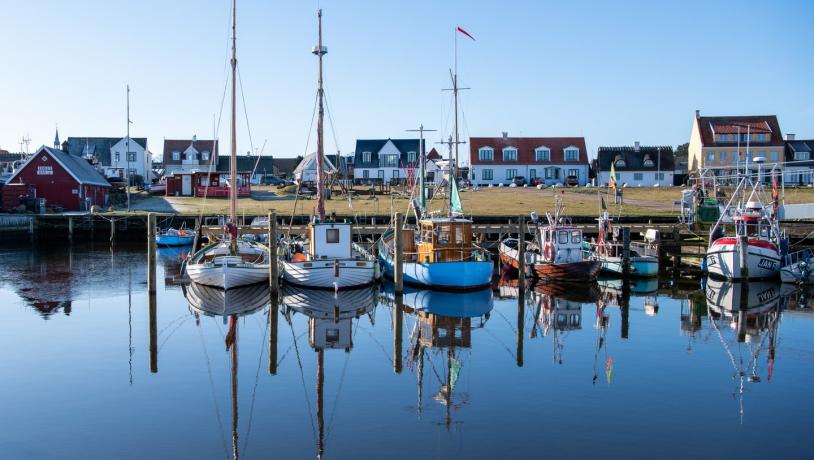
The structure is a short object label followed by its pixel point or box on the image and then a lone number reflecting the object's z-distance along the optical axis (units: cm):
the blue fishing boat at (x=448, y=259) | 3073
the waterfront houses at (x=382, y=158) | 8888
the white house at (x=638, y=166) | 8069
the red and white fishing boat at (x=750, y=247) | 3303
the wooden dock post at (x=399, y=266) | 2869
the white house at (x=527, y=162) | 8300
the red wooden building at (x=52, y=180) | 6175
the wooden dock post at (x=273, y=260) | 2844
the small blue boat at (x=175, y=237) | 5156
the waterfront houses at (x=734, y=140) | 8281
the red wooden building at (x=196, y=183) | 7175
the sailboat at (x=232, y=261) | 3033
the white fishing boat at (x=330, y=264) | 2995
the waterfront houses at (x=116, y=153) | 9261
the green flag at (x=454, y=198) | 3488
